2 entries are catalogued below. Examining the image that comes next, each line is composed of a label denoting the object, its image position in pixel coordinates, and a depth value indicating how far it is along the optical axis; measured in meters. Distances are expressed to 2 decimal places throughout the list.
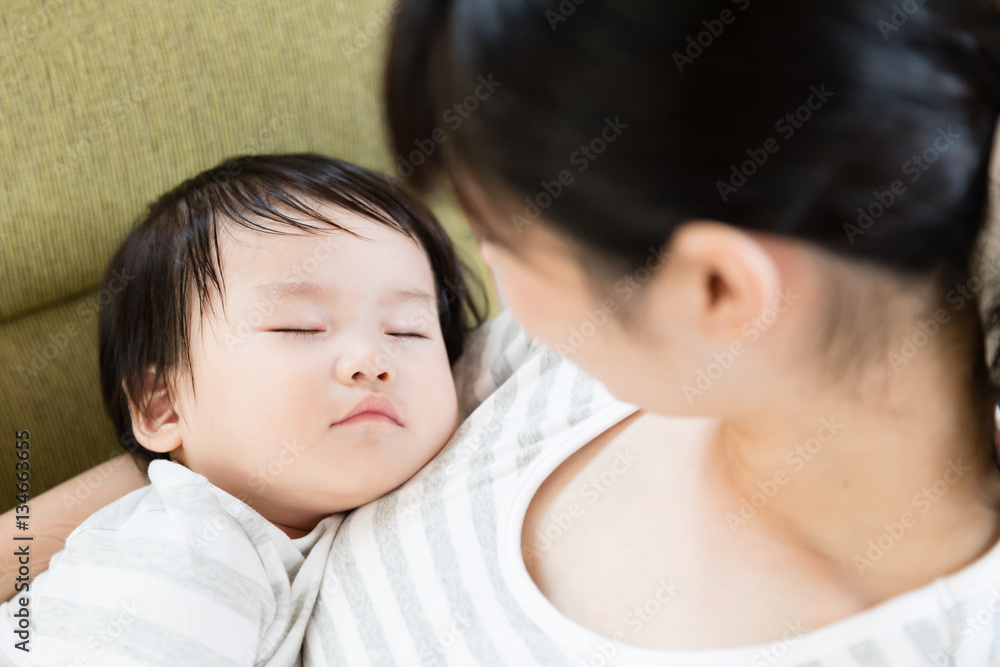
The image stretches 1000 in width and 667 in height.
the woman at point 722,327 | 0.43
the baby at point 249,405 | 0.80
